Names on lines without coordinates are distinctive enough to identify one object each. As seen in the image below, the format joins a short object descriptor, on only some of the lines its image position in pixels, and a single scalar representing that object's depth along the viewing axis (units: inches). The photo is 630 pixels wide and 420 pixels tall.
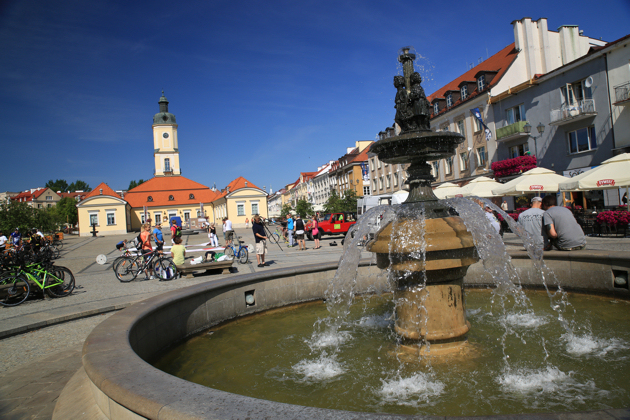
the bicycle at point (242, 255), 606.1
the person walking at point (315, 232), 824.3
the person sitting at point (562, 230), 301.0
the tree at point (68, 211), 3932.1
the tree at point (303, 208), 2850.1
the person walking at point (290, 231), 907.9
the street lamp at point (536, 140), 1114.0
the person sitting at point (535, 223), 317.1
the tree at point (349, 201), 2169.0
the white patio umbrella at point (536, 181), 673.0
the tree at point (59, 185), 6532.0
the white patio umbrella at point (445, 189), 947.3
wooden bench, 460.1
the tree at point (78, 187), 6761.8
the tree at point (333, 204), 2241.4
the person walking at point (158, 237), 561.6
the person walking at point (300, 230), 801.6
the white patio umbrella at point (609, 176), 553.6
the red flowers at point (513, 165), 1105.4
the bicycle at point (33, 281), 354.9
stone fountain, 175.0
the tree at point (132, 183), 5683.1
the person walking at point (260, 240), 530.0
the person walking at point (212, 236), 867.6
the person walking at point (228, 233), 699.5
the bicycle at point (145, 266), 469.1
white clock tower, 3548.2
